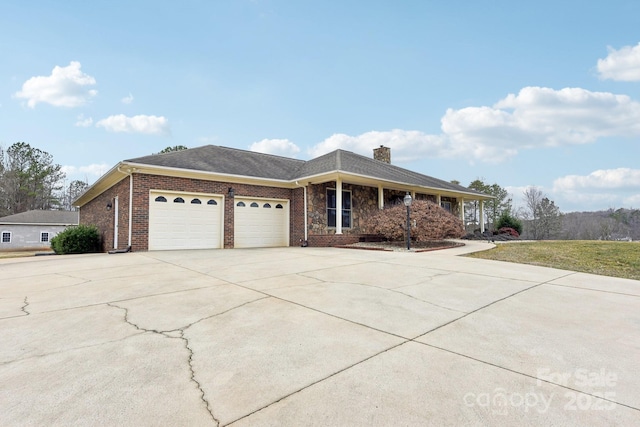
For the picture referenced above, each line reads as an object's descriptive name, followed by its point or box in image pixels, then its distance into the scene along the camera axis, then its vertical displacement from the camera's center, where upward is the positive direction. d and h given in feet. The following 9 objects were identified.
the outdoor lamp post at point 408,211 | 33.53 +1.50
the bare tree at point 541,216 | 81.62 +1.71
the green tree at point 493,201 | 88.63 +6.56
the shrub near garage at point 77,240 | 40.93 -1.51
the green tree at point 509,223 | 65.00 -0.05
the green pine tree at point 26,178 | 101.60 +18.80
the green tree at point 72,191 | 126.46 +16.97
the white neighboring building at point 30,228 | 91.56 +0.74
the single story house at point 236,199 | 33.83 +3.80
